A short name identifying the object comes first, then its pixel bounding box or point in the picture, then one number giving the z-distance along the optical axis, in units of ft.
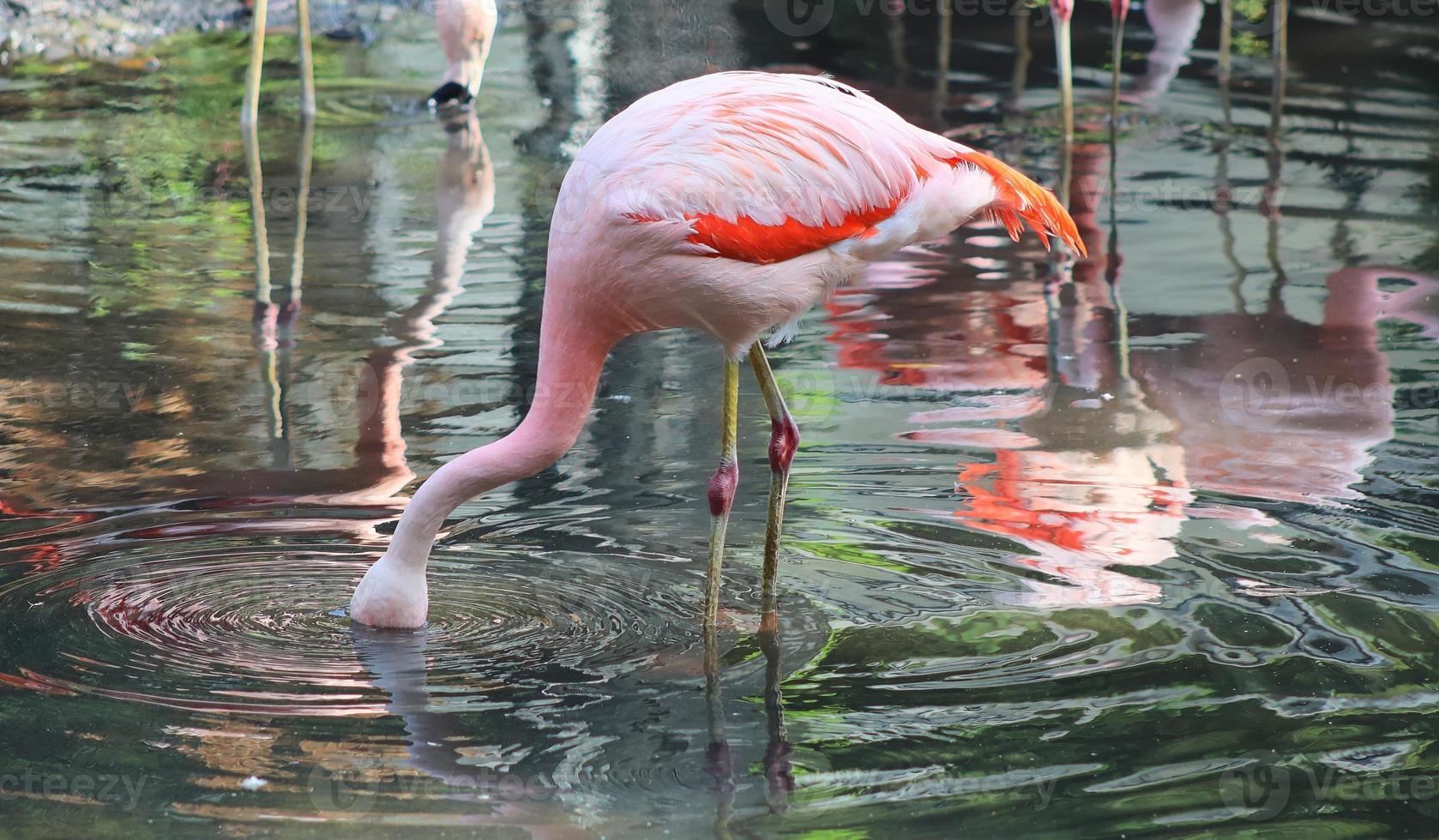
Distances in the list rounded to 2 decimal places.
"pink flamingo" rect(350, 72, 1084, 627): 23.45
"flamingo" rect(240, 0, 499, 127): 62.80
